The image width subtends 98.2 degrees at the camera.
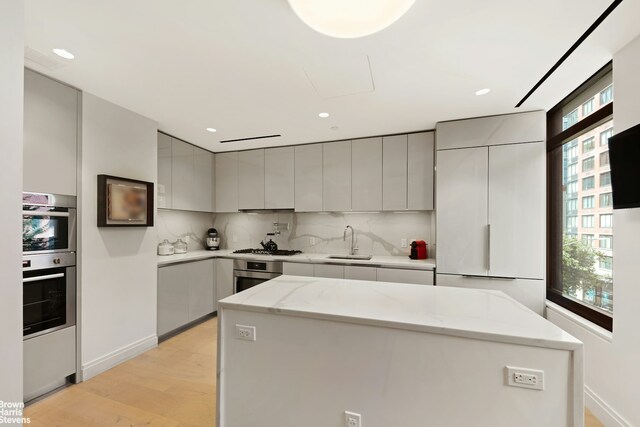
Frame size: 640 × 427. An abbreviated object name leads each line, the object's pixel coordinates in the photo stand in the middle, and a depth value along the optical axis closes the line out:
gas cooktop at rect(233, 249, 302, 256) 3.93
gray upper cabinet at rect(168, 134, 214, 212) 3.59
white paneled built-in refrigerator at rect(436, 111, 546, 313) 2.72
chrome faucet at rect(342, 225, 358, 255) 3.97
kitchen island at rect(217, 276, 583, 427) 1.14
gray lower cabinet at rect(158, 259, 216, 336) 3.13
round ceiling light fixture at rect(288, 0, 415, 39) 1.08
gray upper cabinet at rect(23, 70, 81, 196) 2.00
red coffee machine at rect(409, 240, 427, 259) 3.48
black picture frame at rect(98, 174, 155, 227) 2.44
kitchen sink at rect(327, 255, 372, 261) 3.67
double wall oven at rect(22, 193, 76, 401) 2.01
